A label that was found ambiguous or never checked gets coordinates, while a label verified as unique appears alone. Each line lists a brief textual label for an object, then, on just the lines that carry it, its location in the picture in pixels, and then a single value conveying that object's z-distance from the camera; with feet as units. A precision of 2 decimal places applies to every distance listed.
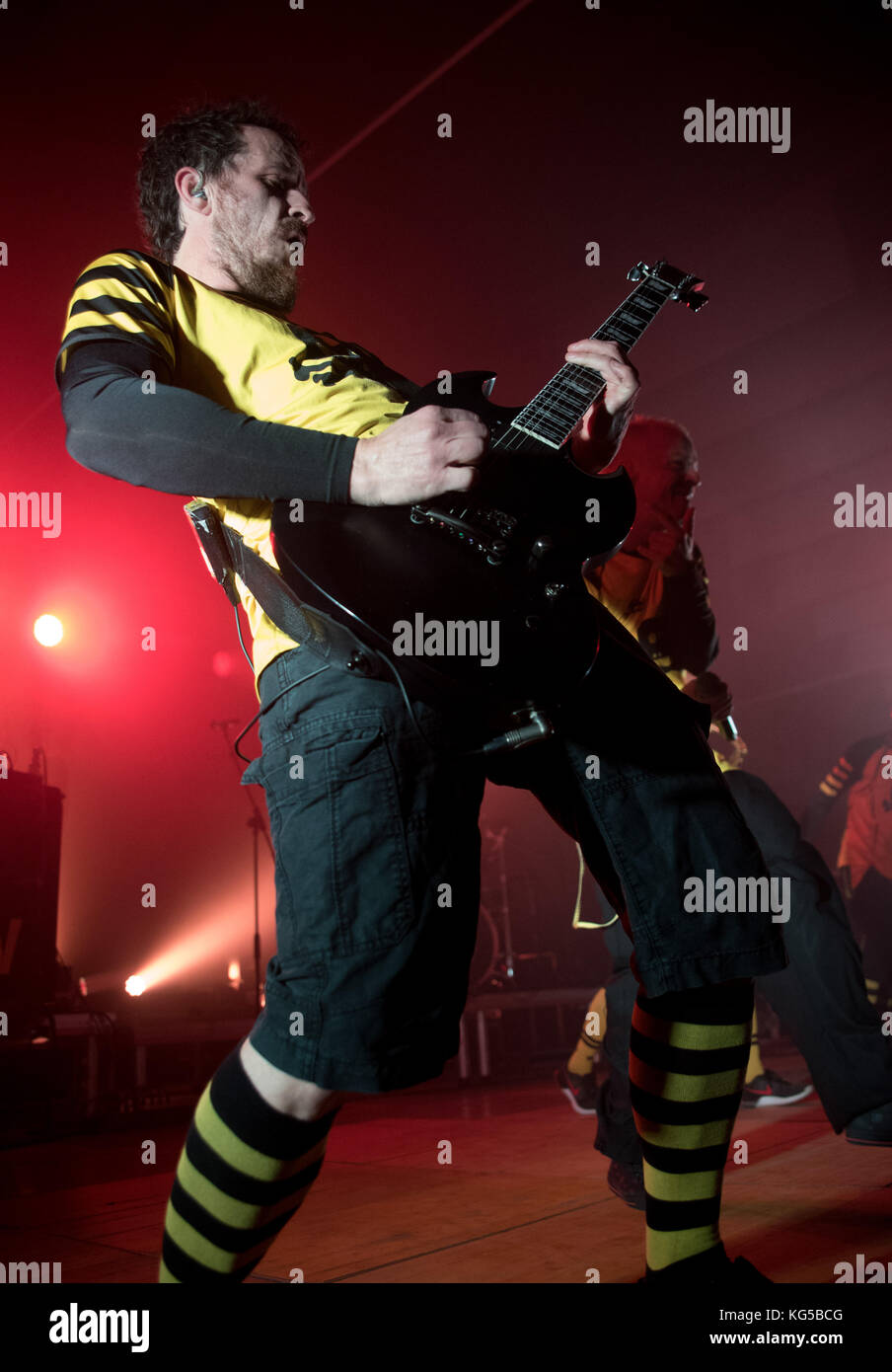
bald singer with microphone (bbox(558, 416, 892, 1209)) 7.14
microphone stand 19.92
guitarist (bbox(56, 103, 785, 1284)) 3.23
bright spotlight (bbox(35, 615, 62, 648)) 23.32
